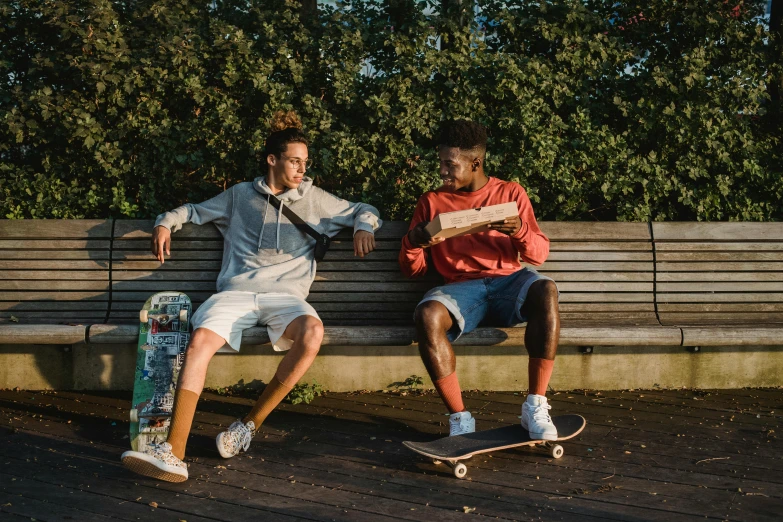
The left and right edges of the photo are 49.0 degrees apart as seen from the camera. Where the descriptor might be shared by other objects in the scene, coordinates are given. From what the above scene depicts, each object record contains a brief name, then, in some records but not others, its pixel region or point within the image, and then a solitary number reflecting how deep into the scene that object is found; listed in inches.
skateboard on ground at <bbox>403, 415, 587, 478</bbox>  150.0
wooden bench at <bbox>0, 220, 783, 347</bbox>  191.5
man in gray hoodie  163.8
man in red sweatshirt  162.9
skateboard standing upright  163.5
